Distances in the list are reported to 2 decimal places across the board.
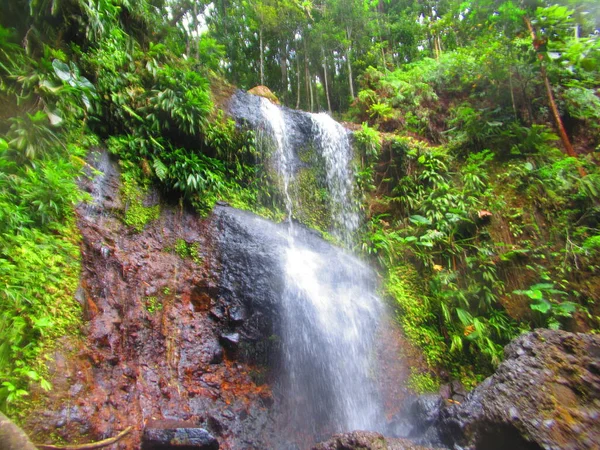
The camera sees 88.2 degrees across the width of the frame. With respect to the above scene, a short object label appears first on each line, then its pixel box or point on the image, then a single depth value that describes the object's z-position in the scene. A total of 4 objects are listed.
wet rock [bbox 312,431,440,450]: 3.18
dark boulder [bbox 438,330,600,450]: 2.81
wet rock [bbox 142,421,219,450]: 3.13
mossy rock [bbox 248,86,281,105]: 9.75
